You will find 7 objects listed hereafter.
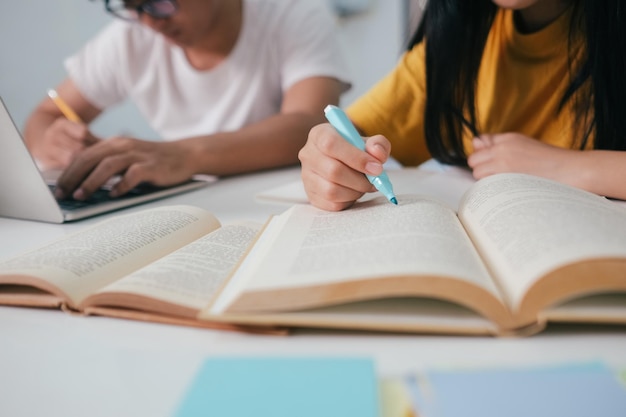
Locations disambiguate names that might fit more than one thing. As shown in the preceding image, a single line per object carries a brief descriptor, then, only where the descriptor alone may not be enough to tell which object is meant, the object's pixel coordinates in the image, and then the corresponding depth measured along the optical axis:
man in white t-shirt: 1.03
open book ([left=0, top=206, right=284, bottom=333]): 0.38
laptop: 0.63
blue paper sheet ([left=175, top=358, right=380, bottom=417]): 0.26
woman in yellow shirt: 0.74
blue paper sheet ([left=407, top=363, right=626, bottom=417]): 0.25
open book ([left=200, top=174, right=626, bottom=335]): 0.33
